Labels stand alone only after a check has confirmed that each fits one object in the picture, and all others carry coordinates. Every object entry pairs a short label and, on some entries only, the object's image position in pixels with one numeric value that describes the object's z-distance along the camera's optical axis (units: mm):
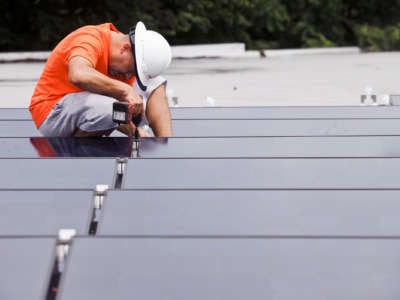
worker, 9117
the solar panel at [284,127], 9933
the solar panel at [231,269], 4613
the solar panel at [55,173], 6631
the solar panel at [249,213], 5618
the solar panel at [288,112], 11433
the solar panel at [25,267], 4613
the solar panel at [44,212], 5623
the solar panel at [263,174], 6790
